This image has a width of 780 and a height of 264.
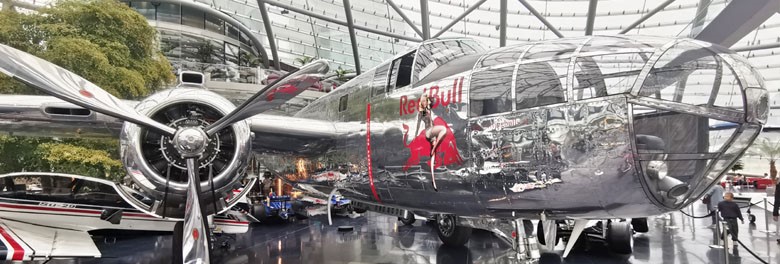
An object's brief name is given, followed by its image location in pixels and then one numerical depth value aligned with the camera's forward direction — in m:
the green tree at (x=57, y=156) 13.07
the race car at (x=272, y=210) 13.39
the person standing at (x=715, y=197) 11.13
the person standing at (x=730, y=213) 8.89
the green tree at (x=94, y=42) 13.57
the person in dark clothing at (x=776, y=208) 11.24
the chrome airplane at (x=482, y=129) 3.47
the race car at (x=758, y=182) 26.62
